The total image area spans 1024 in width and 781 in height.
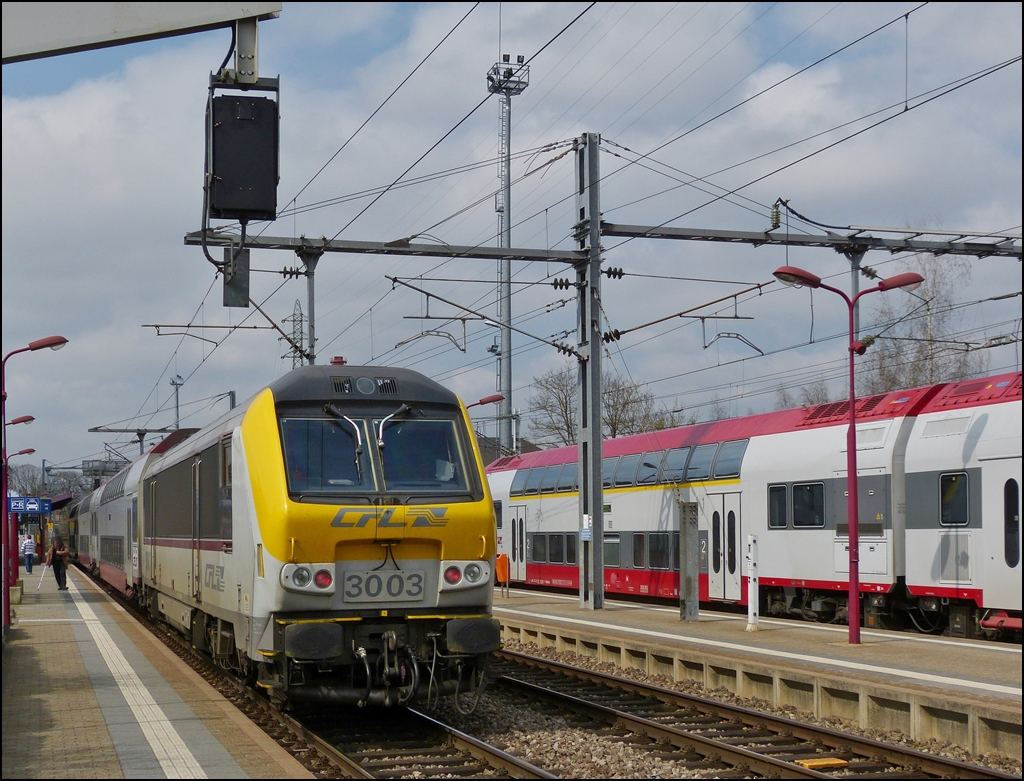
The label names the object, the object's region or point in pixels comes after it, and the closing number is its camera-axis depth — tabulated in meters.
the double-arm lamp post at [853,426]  16.33
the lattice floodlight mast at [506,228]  42.75
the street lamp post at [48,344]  27.17
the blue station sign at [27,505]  31.00
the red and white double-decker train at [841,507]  16.02
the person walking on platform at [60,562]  35.38
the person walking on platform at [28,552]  48.75
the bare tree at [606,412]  51.19
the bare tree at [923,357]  40.22
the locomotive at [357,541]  9.94
